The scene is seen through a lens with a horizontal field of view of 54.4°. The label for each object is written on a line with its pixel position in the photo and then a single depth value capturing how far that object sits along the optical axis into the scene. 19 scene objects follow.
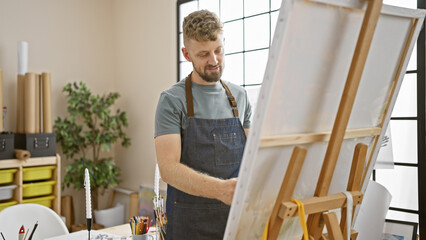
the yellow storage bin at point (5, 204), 3.32
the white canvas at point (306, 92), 1.07
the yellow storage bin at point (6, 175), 3.33
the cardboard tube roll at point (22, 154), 3.36
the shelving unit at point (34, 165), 3.36
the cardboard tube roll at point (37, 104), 3.57
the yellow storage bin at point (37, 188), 3.51
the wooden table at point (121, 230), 2.07
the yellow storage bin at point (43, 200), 3.52
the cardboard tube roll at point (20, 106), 3.58
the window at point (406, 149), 2.46
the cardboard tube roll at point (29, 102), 3.49
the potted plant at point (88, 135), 3.90
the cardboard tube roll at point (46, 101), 3.61
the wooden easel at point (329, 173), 1.15
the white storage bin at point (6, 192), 3.31
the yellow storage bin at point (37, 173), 3.51
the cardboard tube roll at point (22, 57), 3.60
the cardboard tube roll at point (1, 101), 3.32
